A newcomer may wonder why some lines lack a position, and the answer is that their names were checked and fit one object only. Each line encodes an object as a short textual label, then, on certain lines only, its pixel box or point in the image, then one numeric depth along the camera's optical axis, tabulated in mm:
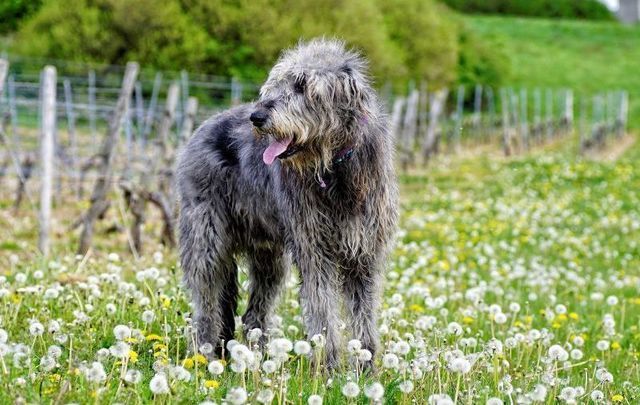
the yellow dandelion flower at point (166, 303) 6614
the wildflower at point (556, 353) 5004
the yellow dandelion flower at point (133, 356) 4797
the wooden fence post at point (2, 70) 10241
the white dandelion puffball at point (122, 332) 4707
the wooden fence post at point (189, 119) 13089
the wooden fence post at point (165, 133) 13969
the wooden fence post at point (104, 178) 11297
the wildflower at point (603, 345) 6129
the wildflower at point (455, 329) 5578
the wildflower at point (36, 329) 4921
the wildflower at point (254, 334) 4875
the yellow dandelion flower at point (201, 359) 4896
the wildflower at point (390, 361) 4633
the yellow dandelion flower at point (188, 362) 4711
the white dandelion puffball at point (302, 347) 4613
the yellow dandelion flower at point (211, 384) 4390
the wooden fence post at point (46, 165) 11727
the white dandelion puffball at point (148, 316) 5867
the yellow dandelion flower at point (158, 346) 5097
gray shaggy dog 5352
